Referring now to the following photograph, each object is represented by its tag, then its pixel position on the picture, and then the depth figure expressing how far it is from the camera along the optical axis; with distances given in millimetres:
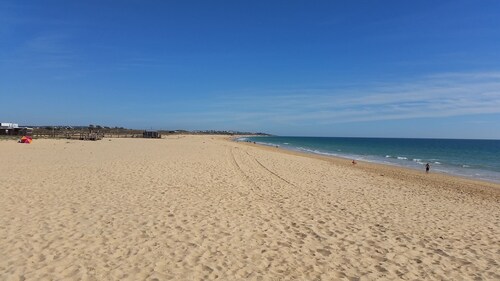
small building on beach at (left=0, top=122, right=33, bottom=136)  54531
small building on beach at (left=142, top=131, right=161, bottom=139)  82069
